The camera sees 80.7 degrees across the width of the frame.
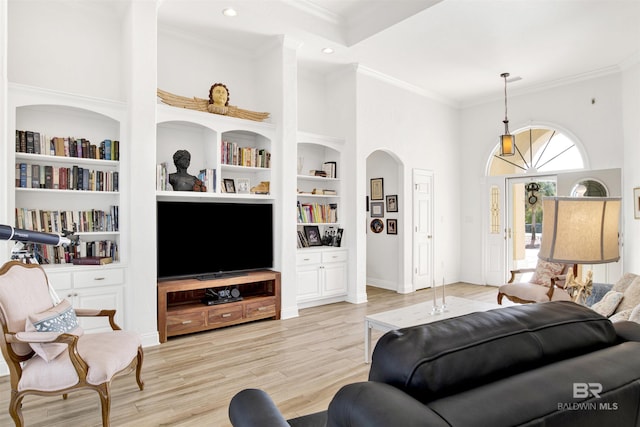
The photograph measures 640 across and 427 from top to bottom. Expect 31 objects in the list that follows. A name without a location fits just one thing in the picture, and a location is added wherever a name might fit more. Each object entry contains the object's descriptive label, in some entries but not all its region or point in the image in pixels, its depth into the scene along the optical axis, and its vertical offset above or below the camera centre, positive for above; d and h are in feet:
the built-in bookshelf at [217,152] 13.76 +2.39
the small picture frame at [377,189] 22.39 +1.31
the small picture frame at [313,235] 18.20 -1.17
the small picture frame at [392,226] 21.41 -0.90
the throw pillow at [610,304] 8.40 -2.15
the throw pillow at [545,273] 15.23 -2.59
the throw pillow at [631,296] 8.08 -1.91
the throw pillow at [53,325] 7.22 -2.28
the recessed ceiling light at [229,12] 13.61 +7.29
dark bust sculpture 13.76 +1.34
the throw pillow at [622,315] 7.14 -2.07
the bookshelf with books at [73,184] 11.28 +0.91
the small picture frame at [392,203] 21.45 +0.42
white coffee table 10.29 -3.06
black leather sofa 2.46 -1.26
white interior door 21.38 -1.06
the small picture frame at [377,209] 22.39 +0.05
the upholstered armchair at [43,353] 7.13 -2.83
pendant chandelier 16.94 +2.96
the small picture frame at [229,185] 15.25 +1.07
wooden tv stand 12.85 -3.48
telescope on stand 7.22 -0.54
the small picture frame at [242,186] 15.66 +1.05
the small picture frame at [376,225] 22.33 -0.89
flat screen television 13.30 -1.03
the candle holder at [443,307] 11.40 -3.01
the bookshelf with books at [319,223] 17.15 -0.58
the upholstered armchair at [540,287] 14.29 -3.07
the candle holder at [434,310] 11.13 -3.01
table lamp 5.10 -0.28
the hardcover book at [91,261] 11.64 -1.51
